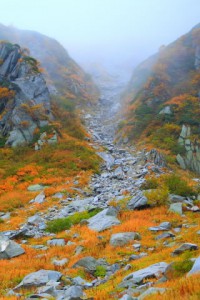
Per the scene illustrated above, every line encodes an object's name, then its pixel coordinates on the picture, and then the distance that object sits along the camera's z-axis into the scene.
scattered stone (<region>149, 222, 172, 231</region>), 13.82
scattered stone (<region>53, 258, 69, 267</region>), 11.17
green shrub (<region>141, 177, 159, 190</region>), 19.56
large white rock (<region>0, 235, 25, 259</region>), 12.73
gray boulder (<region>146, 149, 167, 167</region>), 27.15
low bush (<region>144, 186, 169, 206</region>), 17.31
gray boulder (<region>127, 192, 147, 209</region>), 17.45
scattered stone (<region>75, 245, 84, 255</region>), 12.32
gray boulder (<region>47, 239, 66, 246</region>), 13.87
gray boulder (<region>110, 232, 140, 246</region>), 12.58
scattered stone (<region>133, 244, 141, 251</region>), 11.87
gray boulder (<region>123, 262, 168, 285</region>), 7.95
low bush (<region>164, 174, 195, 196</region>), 18.83
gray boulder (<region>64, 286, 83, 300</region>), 7.26
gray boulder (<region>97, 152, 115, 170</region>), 29.58
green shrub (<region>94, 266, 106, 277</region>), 10.06
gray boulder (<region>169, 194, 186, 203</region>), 17.70
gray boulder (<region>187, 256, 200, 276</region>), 6.79
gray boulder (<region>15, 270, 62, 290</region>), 8.99
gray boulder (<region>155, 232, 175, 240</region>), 12.73
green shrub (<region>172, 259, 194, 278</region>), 7.38
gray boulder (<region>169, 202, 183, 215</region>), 16.10
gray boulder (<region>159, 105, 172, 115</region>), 38.50
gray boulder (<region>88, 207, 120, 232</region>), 15.20
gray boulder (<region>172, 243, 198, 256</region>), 9.71
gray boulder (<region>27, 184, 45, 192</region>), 23.97
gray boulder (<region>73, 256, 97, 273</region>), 10.43
